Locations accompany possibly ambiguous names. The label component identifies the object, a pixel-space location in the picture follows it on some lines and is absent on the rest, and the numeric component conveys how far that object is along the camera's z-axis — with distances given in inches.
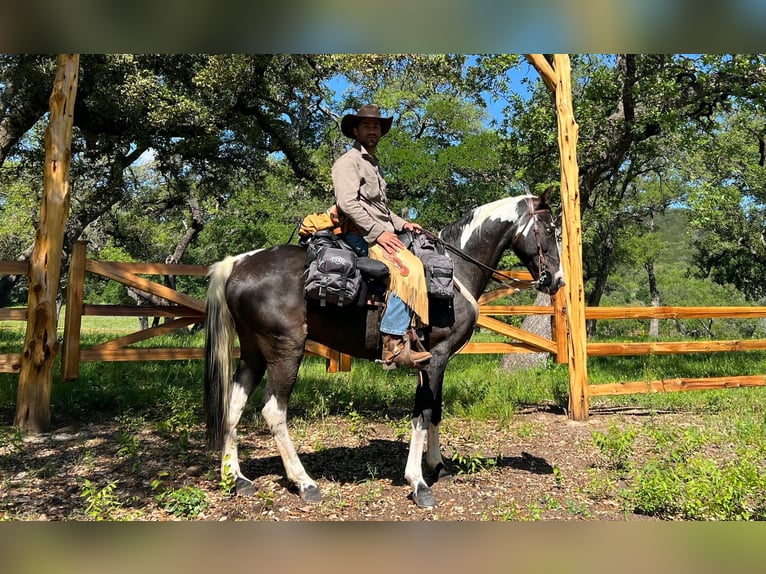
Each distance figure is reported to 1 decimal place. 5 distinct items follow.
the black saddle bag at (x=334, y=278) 154.7
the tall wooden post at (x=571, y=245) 267.9
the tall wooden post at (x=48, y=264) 220.4
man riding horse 159.9
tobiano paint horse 165.0
